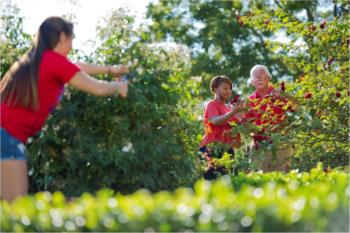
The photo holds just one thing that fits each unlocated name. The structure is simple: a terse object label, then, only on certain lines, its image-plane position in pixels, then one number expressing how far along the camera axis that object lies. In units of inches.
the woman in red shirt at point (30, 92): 277.1
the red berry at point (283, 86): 456.7
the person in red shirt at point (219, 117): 469.5
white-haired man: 455.6
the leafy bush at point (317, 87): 443.7
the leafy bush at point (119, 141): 316.5
